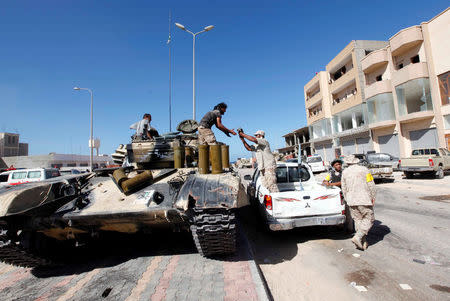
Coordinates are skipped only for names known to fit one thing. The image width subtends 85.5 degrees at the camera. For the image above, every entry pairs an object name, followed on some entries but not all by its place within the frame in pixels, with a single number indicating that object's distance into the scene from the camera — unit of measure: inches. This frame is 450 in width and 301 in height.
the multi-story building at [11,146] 1984.7
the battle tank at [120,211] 120.8
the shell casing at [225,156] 180.9
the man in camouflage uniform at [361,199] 154.2
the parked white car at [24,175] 540.1
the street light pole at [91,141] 813.9
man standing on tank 194.2
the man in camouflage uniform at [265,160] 191.3
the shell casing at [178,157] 183.9
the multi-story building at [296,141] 1459.2
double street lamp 449.2
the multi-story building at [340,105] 916.6
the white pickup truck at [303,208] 167.2
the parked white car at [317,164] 725.4
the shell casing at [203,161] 153.6
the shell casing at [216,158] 153.9
